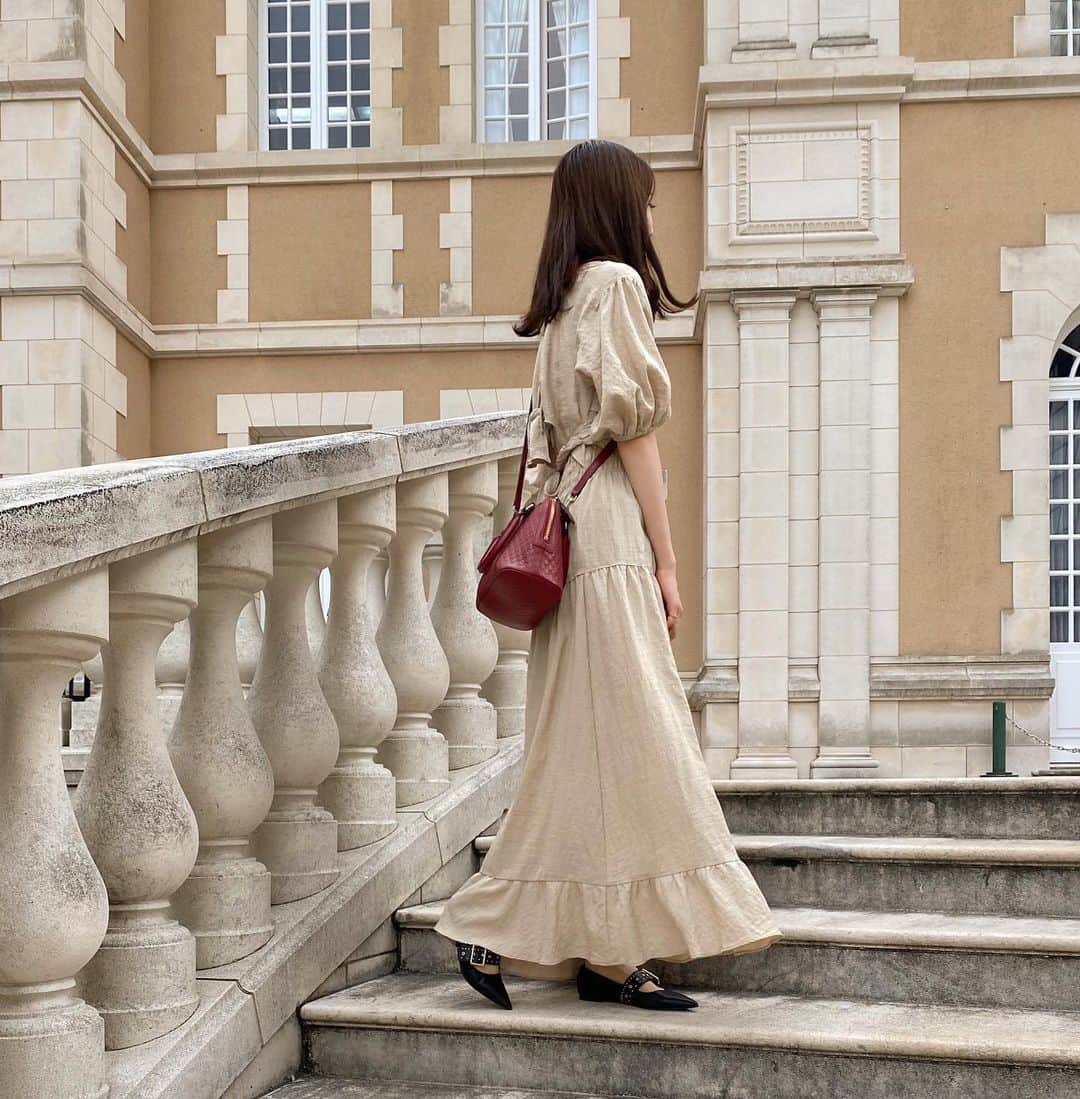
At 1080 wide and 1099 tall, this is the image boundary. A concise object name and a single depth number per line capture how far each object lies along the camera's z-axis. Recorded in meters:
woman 2.77
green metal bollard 9.05
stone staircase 2.56
